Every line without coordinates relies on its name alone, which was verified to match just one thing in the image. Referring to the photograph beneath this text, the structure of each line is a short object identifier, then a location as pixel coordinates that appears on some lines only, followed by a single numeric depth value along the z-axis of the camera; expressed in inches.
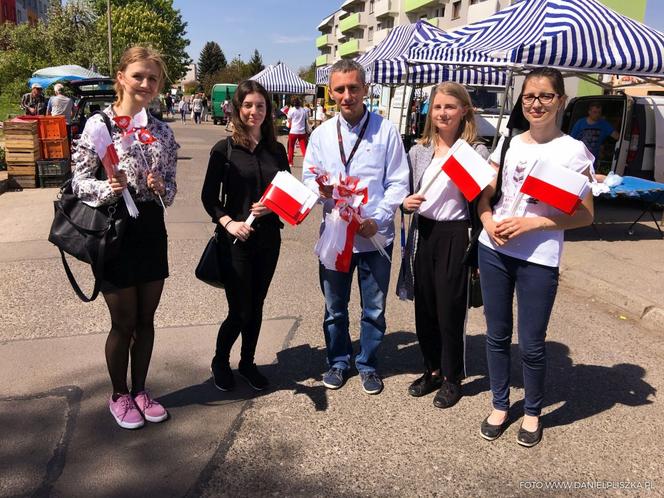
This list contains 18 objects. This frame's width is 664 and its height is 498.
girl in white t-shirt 106.8
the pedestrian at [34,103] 725.0
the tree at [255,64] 2759.1
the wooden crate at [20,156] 421.7
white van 374.0
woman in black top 122.7
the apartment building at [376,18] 1498.5
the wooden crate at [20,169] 423.5
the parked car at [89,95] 581.4
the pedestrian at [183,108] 1494.8
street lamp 1354.1
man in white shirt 122.8
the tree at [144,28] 1728.5
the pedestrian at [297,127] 632.8
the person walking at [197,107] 1429.1
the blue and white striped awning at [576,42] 285.7
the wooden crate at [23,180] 425.4
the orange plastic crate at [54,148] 438.3
